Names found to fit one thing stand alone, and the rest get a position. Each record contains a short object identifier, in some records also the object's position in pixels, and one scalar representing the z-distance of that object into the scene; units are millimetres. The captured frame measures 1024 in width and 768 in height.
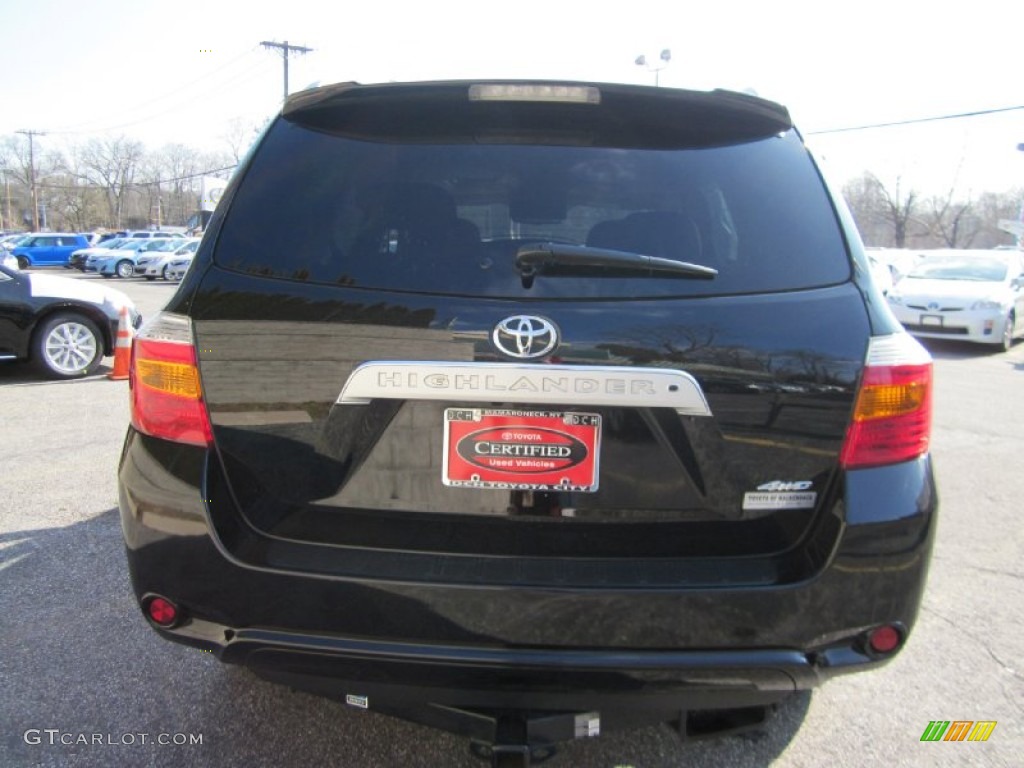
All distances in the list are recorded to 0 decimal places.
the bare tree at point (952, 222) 60938
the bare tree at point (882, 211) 60594
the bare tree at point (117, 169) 97875
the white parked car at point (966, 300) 12195
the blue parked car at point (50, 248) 40375
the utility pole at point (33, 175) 82125
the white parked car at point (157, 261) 32250
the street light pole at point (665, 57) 20720
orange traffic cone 8625
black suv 1709
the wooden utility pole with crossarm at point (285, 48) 43469
